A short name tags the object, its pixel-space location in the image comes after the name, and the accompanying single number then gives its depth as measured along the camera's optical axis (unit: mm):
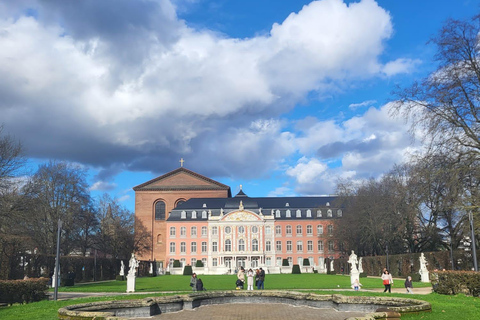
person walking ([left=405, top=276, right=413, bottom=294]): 25436
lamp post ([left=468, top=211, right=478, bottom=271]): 22298
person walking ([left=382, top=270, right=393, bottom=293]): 24578
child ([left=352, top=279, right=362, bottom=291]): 27275
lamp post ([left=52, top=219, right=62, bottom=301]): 20472
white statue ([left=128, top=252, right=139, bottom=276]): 29075
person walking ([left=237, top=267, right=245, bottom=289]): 26359
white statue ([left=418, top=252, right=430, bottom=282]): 36894
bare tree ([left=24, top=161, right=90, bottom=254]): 47500
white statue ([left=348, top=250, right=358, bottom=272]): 28475
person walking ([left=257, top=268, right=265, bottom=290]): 27391
